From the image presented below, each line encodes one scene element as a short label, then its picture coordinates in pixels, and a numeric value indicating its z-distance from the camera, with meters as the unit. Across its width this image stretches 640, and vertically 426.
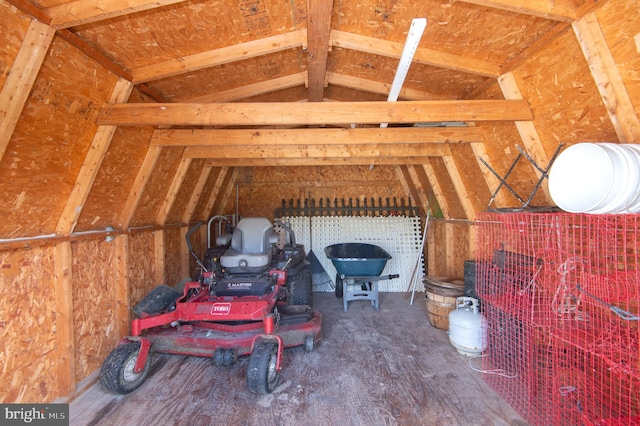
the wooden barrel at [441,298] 3.55
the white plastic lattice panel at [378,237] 5.62
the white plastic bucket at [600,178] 1.34
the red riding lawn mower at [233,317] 2.38
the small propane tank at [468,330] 2.93
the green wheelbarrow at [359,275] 4.37
